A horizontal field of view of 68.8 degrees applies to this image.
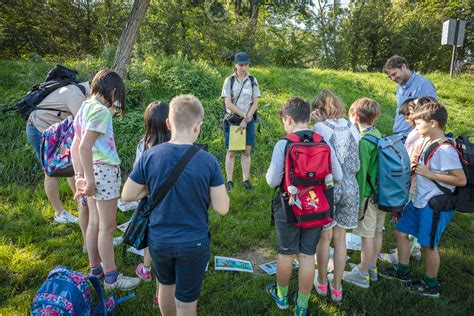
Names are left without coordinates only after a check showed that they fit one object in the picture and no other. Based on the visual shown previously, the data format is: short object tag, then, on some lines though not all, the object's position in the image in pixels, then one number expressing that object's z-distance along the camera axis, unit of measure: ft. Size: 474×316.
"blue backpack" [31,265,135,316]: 8.13
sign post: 41.45
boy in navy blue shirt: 7.01
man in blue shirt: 14.01
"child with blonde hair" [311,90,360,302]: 9.68
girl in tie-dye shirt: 9.05
